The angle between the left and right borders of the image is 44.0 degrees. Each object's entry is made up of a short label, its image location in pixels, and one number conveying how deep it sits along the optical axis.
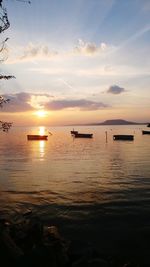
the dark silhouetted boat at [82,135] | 97.47
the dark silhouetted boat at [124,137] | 83.66
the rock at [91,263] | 6.83
